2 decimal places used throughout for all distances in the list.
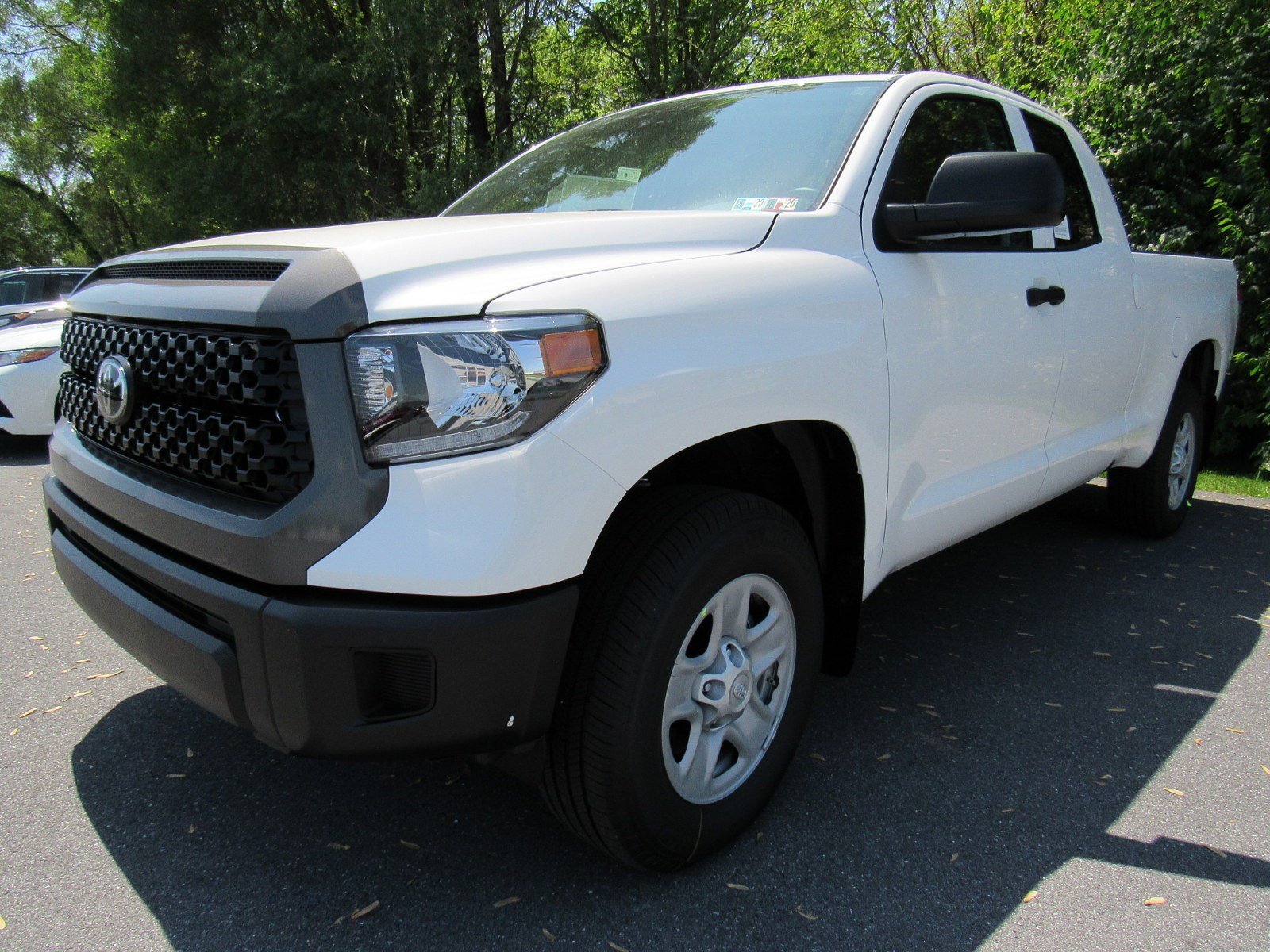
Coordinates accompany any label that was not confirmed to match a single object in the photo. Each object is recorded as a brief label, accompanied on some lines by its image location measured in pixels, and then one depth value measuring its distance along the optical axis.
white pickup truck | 1.65
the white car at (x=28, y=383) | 7.43
